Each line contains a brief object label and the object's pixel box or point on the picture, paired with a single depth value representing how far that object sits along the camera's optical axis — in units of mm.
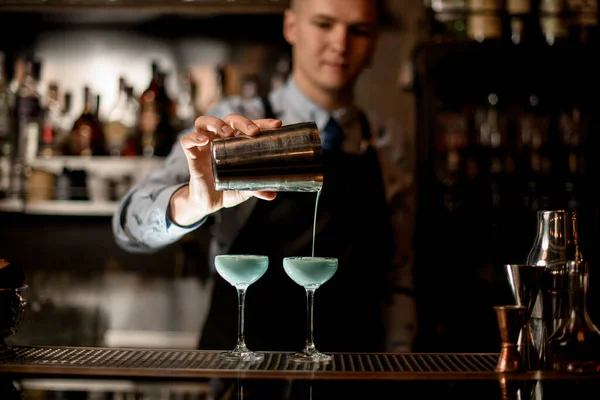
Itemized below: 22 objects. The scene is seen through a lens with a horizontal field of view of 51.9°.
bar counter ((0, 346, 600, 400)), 919
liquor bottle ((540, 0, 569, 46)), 2566
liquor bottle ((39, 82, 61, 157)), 2682
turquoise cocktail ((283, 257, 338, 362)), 1188
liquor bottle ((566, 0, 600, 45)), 2592
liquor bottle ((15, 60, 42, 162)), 2664
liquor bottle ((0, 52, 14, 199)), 2641
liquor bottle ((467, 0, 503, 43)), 2525
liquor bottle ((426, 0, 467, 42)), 2545
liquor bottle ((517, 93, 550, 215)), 2516
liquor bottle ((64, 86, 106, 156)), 2668
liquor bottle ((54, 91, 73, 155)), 2691
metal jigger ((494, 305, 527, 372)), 1035
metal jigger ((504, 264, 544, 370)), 1068
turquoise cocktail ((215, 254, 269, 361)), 1191
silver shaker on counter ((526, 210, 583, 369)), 1113
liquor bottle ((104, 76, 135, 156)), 2695
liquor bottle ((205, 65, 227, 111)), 2715
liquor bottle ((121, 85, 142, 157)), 2693
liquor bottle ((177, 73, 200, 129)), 2738
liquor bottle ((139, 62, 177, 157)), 2670
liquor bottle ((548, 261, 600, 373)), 1062
